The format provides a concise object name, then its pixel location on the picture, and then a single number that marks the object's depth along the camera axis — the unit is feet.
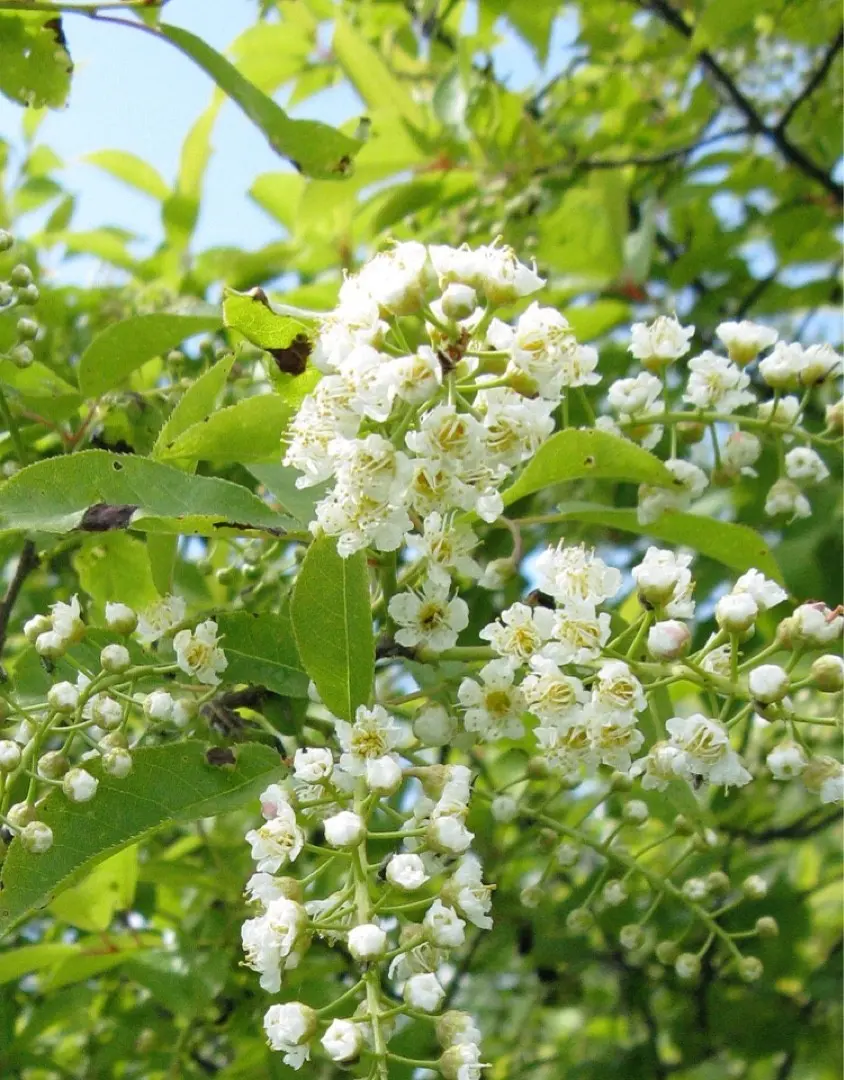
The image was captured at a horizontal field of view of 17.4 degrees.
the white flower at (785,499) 1.58
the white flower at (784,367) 1.52
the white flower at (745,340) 1.54
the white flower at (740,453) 1.56
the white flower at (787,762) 1.38
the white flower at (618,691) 1.36
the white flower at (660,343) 1.54
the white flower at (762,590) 1.38
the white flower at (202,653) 1.45
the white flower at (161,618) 1.47
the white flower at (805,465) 1.57
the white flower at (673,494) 1.50
